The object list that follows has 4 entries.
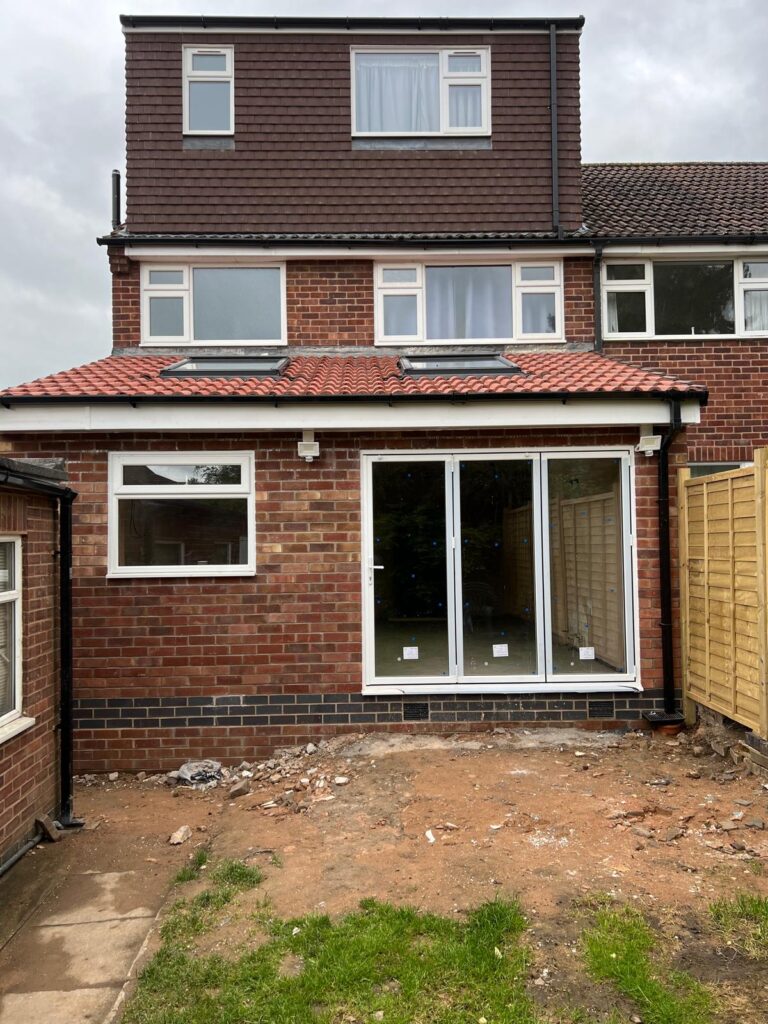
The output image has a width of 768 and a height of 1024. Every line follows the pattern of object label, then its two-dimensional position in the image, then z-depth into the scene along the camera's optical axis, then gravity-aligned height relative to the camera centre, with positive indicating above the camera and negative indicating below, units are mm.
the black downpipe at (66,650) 5109 -824
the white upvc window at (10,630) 4445 -576
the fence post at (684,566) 6461 -301
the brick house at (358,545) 6363 -54
